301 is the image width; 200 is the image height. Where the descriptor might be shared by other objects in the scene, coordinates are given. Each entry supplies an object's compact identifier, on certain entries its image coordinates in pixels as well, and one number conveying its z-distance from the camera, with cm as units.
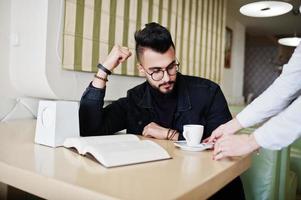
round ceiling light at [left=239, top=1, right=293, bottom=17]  267
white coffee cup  103
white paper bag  96
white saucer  98
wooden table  56
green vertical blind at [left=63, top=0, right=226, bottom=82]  155
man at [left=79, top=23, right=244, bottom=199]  125
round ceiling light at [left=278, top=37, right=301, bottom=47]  413
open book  76
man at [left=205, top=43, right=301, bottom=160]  85
